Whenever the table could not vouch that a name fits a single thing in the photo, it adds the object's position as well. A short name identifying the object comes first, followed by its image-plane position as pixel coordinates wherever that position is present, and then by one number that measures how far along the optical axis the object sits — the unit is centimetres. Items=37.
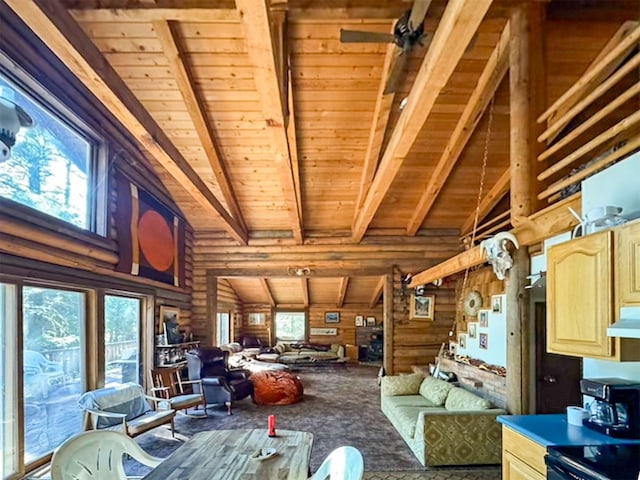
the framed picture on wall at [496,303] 569
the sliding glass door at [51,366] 390
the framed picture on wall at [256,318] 1438
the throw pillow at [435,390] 562
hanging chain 524
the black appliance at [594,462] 196
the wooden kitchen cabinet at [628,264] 212
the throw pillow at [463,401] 461
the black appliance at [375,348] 1349
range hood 196
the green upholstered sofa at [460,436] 442
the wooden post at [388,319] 861
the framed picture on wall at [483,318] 613
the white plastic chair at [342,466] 200
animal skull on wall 409
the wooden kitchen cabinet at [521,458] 256
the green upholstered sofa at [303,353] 1248
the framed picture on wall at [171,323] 721
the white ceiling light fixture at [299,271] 872
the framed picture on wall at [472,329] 658
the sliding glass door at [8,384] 349
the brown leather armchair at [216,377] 692
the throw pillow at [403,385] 642
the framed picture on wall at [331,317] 1395
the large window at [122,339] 558
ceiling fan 292
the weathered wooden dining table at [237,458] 235
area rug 478
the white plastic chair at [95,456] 230
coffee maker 245
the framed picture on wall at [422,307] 866
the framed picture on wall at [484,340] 606
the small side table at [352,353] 1332
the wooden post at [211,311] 874
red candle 303
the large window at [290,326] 1414
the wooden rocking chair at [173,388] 573
